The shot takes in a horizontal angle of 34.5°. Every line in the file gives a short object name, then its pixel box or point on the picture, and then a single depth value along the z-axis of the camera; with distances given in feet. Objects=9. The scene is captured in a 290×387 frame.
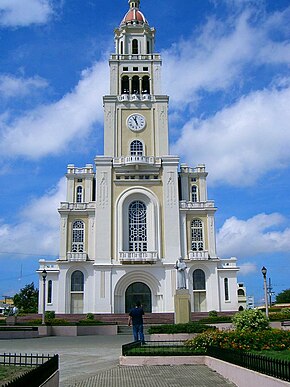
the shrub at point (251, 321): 57.11
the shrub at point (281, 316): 108.43
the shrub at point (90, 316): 131.86
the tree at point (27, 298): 210.26
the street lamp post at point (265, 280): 91.61
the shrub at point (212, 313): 130.93
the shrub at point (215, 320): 102.37
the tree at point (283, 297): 269.85
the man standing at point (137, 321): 57.52
